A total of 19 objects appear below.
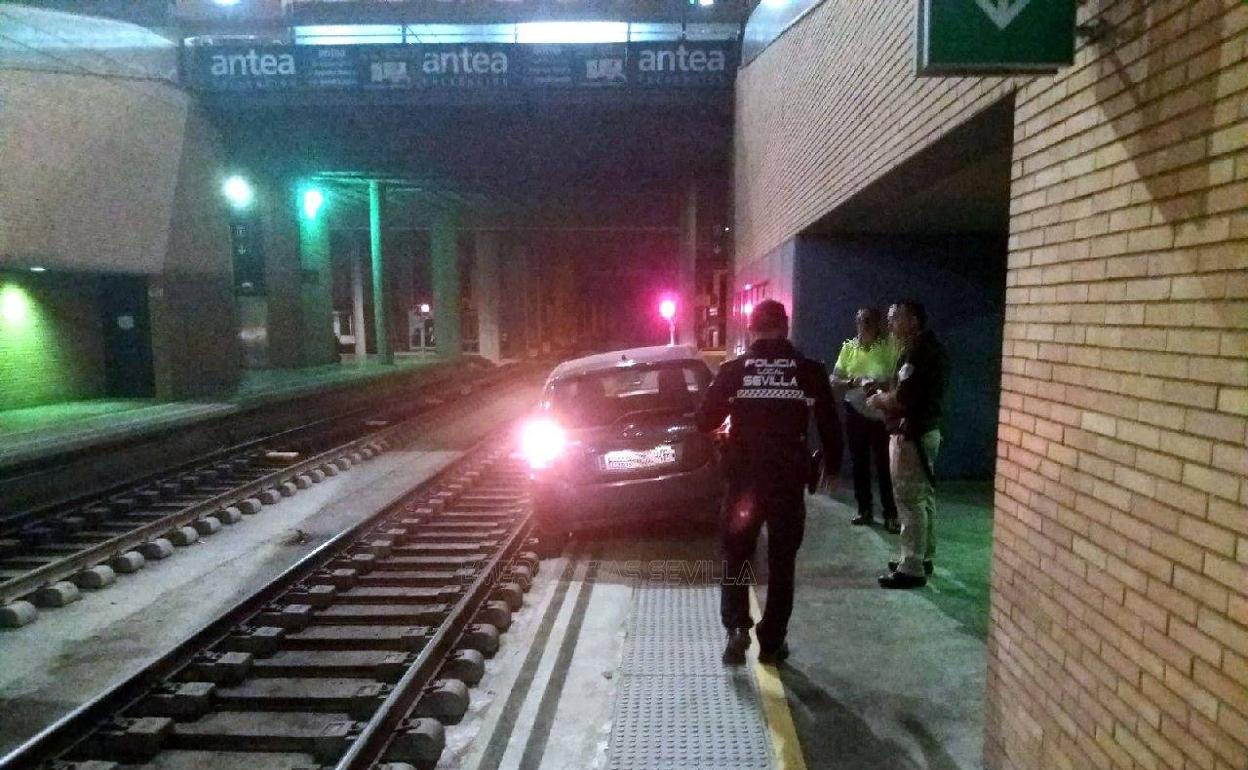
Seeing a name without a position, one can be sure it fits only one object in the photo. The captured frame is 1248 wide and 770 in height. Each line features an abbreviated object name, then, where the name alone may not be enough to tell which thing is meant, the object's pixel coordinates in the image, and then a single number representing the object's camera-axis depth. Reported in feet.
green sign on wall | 8.83
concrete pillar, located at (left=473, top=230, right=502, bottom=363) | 121.39
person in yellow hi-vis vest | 21.04
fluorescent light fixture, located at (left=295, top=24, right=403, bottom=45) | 68.02
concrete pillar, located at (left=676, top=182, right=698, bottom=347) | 84.23
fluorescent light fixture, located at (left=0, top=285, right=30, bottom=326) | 48.52
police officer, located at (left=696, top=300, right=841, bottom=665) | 13.53
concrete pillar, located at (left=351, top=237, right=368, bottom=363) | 117.08
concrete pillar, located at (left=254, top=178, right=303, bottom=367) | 79.20
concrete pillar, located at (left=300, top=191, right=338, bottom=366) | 86.84
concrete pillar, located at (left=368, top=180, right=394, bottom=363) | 89.15
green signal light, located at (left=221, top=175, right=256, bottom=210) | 67.00
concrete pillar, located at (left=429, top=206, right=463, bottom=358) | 111.04
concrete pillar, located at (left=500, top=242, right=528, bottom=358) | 127.54
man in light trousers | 17.24
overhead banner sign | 60.03
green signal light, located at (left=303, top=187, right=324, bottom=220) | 86.79
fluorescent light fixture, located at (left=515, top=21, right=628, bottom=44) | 71.61
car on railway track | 21.33
